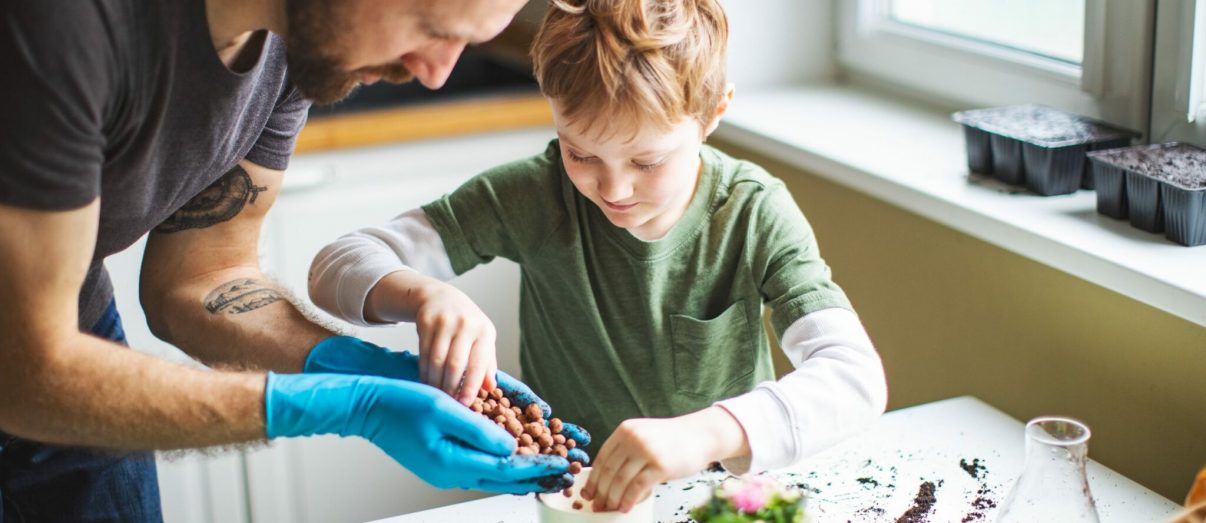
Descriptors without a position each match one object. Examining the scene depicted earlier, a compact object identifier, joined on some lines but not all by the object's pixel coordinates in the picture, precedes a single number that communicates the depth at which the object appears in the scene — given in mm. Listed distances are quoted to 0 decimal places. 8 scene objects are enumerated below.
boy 1150
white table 1179
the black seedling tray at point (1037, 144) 1497
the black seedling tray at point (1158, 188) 1300
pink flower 999
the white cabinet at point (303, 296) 2078
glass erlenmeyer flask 971
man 901
